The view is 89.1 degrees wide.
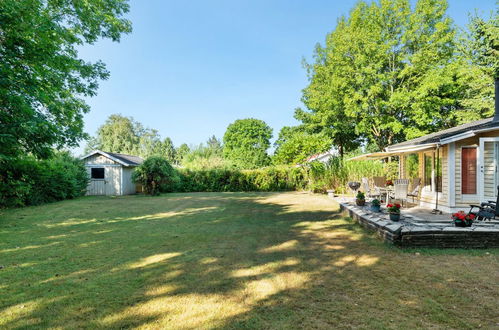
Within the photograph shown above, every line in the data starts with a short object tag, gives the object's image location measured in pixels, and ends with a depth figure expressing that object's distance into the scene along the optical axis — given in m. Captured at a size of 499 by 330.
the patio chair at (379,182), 11.64
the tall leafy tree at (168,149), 48.07
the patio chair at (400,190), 8.92
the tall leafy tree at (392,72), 18.27
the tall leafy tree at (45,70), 6.68
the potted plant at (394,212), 6.43
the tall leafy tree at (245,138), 49.22
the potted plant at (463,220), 5.41
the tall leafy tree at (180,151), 48.92
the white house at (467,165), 7.81
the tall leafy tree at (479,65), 16.81
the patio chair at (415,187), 9.80
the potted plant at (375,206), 7.74
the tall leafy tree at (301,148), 20.88
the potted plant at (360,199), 9.24
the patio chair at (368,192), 10.20
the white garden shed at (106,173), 20.94
